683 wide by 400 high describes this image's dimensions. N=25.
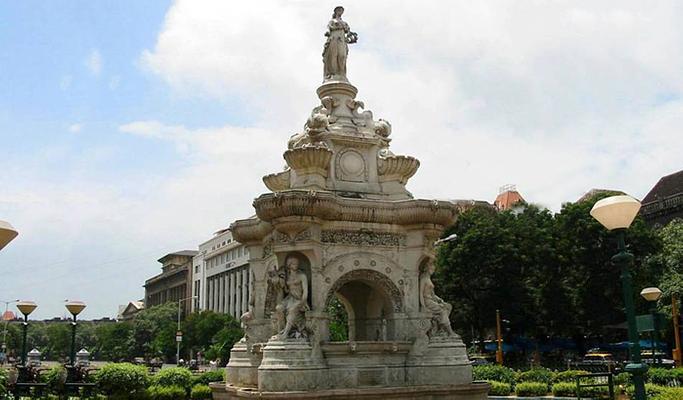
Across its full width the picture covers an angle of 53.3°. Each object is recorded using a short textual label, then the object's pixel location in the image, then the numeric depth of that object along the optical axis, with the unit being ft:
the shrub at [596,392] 65.21
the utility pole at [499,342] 123.24
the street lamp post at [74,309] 75.72
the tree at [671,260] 119.44
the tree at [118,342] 312.50
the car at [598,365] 87.04
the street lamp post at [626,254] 26.86
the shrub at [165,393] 65.98
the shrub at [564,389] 71.72
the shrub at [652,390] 58.43
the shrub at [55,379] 67.62
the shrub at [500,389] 77.25
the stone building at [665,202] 177.88
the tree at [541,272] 134.62
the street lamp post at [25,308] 78.02
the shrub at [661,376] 73.87
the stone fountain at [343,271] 41.57
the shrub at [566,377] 77.25
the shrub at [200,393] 68.28
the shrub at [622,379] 72.37
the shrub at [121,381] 66.03
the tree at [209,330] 205.57
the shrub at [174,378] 69.46
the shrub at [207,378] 72.33
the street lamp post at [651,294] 63.62
